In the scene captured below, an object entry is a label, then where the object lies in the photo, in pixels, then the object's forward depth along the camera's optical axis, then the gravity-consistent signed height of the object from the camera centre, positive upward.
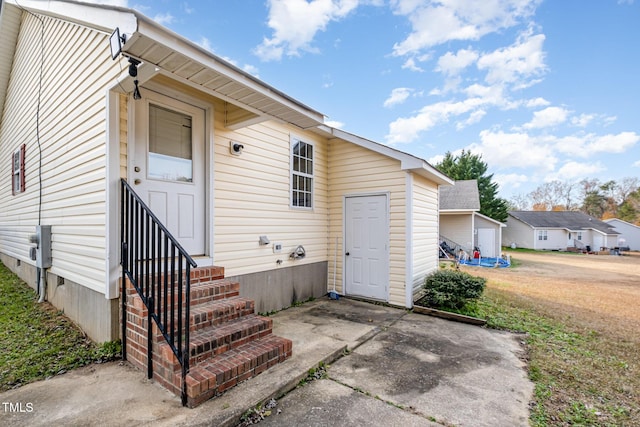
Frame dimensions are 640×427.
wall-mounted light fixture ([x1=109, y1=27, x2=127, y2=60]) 2.27 +1.42
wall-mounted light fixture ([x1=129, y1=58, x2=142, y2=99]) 2.48 +1.32
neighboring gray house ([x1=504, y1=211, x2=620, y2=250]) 25.53 -1.82
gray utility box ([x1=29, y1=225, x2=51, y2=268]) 4.29 -0.50
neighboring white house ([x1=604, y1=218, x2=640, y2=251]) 28.45 -2.36
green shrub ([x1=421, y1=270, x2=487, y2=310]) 5.34 -1.49
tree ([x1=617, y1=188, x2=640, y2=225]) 32.16 +0.47
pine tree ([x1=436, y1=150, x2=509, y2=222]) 22.58 +2.47
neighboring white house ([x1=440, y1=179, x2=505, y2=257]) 15.73 -0.61
